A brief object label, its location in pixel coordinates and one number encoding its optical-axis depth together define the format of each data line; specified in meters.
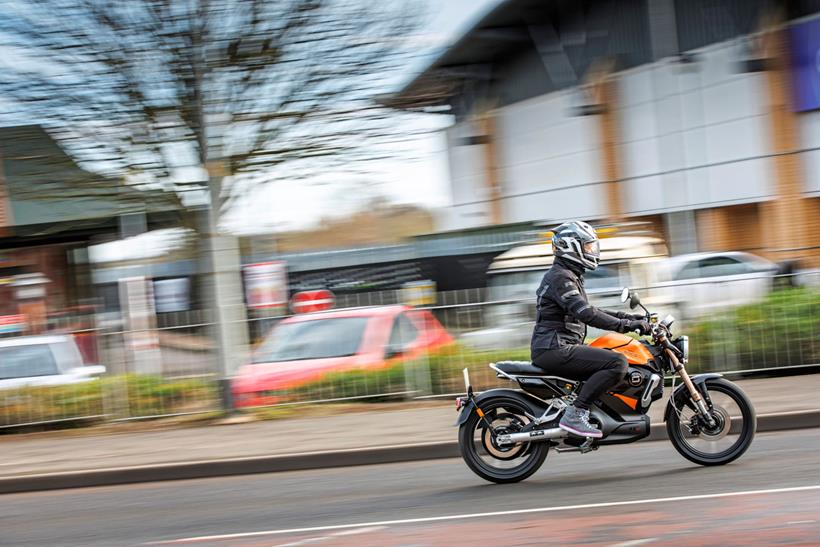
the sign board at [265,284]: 23.05
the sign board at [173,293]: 29.97
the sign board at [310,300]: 25.78
